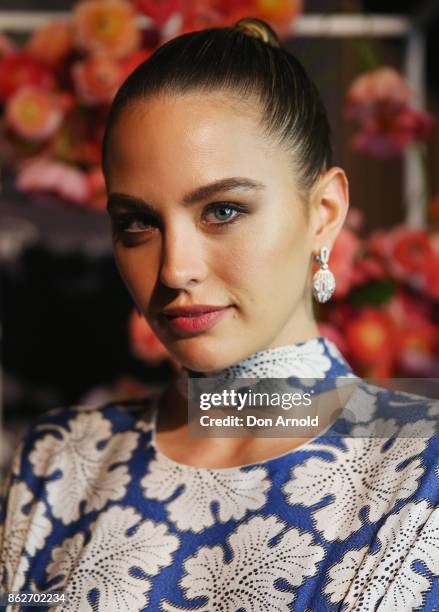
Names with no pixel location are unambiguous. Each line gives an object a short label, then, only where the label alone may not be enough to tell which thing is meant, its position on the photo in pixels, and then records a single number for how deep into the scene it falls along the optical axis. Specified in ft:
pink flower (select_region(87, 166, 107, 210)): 6.47
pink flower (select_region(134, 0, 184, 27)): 6.33
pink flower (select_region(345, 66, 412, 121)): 6.42
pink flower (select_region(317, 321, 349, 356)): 6.40
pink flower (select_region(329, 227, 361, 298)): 6.29
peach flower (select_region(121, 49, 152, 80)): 6.37
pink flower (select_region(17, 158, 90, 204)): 6.46
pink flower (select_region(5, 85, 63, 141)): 6.47
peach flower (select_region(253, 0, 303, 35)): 6.34
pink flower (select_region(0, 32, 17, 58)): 6.54
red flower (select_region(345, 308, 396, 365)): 6.40
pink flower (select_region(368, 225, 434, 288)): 6.38
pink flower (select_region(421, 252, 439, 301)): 6.37
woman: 5.35
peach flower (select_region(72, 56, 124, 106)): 6.35
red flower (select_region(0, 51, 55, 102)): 6.49
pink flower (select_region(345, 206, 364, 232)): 6.49
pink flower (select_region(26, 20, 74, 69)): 6.50
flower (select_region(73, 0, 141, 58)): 6.37
